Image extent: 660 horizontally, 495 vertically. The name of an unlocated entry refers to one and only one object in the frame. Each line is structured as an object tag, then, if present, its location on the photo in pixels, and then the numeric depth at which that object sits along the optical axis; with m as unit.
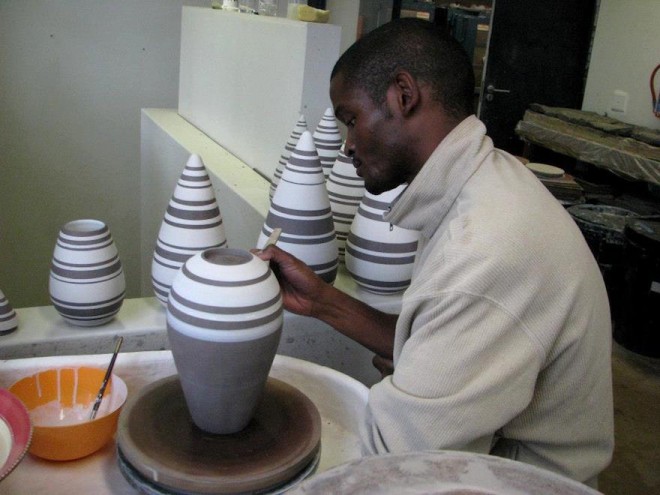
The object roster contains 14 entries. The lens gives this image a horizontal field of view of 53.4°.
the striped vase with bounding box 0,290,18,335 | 1.26
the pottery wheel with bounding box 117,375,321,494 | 0.93
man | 0.82
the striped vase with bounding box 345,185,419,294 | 1.49
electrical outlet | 4.30
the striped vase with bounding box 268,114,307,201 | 1.92
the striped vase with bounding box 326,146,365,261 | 1.69
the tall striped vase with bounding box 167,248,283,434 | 0.96
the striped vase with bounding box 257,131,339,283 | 1.44
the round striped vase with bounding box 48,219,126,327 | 1.28
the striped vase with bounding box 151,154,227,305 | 1.36
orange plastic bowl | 1.01
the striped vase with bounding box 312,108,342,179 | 1.88
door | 4.75
